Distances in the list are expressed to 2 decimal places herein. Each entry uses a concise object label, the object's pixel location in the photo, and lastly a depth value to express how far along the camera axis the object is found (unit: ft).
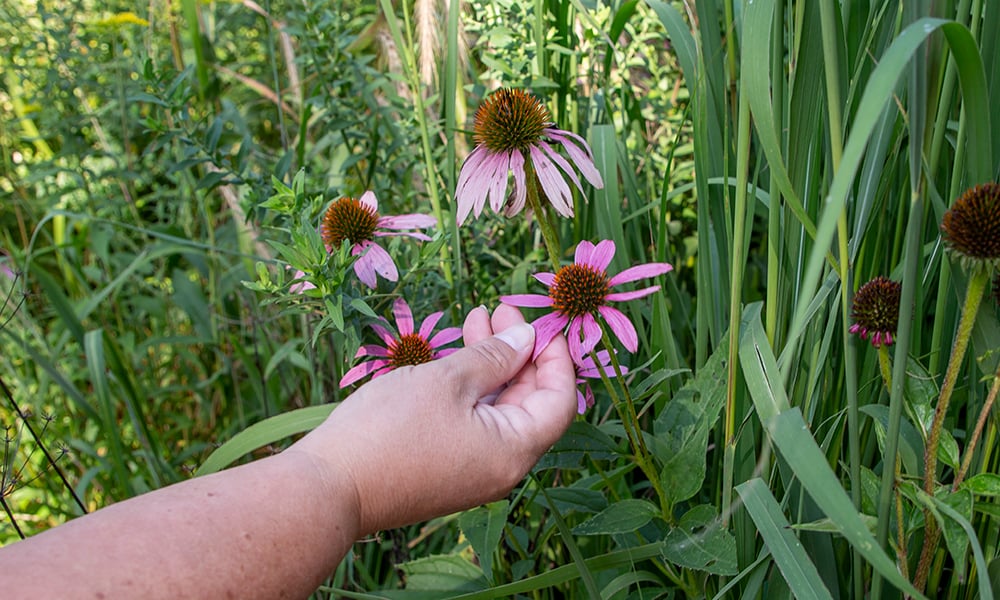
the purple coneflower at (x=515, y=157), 2.29
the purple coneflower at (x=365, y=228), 2.63
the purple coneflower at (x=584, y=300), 2.20
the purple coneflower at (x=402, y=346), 2.58
